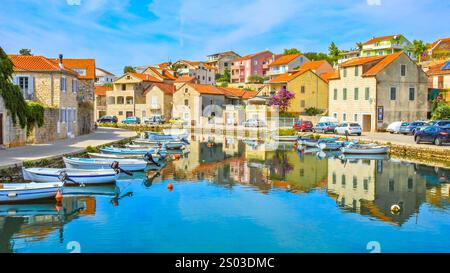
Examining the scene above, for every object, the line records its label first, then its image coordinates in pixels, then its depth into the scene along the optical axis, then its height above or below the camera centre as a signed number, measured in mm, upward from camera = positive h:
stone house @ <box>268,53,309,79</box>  99438 +12534
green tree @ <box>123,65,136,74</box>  143338 +16316
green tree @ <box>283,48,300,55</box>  127919 +19593
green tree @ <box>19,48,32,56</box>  104812 +15785
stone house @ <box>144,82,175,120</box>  86812 +3966
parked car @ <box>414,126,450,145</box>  39038 -1082
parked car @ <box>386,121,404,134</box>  52719 -570
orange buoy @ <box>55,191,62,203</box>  21281 -3466
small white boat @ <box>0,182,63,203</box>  20234 -3120
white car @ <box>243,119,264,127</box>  69438 -220
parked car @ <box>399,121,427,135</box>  50025 -432
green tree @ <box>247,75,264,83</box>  119750 +11096
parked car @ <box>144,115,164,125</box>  79562 +201
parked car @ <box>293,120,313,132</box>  60509 -563
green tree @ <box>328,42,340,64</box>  116962 +17965
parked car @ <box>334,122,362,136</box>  51719 -715
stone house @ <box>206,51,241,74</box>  145500 +19014
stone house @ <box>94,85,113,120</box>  94250 +4191
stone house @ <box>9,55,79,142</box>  40656 +3190
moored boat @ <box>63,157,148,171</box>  28156 -2702
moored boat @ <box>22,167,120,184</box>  23844 -2860
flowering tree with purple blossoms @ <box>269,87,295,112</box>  71938 +3522
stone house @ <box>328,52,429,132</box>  55656 +3830
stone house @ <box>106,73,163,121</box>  88938 +4652
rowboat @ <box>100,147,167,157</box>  35747 -2393
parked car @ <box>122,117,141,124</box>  81375 +17
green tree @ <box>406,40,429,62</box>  105875 +16975
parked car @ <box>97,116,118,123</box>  81312 +347
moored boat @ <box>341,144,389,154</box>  40262 -2370
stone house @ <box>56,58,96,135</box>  50812 +3283
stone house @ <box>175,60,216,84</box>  118856 +13321
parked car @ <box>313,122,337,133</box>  56156 -634
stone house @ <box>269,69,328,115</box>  74000 +5091
